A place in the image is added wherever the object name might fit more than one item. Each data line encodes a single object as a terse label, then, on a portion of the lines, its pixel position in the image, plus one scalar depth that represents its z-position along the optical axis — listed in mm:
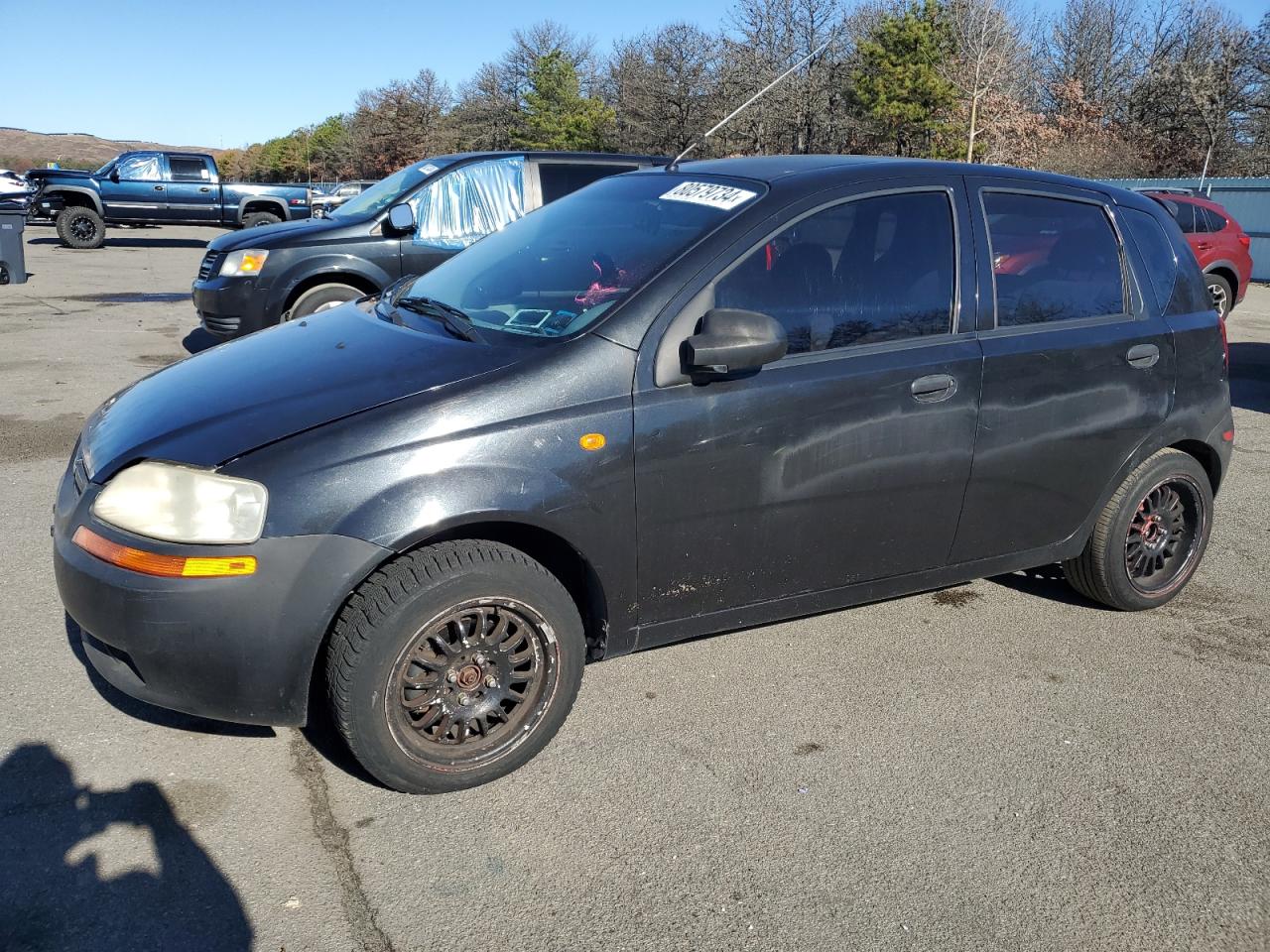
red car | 13474
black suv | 8008
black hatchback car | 2686
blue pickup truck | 21812
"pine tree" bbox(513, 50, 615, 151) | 51031
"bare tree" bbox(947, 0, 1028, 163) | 43969
